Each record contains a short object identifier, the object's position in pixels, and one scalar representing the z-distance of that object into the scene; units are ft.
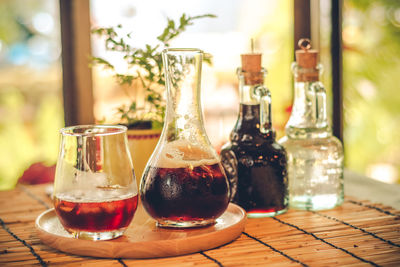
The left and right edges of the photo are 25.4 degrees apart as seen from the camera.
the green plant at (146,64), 3.14
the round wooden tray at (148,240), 2.62
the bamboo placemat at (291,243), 2.60
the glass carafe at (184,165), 2.71
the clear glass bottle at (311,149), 3.14
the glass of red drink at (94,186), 2.61
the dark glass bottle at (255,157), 3.02
